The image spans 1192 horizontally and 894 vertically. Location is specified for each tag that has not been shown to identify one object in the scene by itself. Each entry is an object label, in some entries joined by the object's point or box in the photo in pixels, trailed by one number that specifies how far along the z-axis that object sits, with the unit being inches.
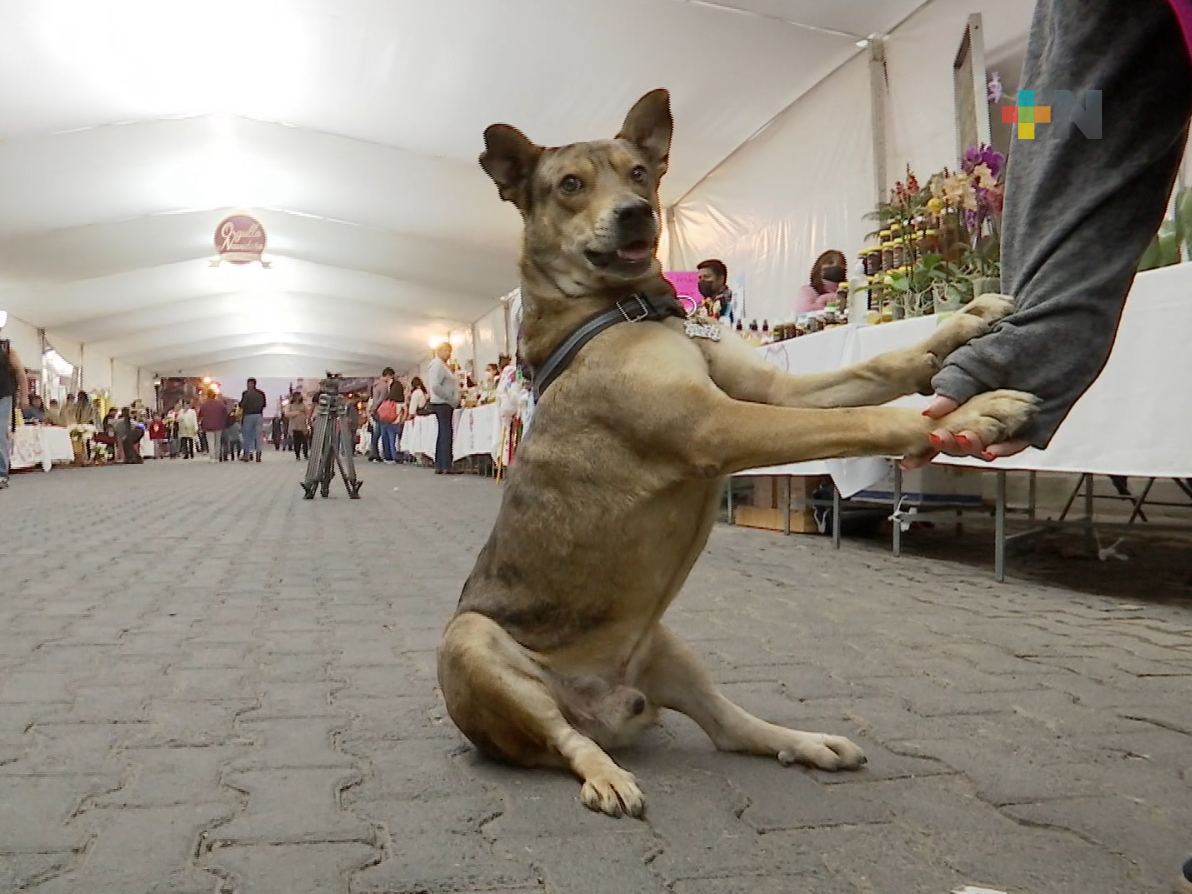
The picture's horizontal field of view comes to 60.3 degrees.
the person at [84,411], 989.8
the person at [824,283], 318.0
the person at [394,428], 988.6
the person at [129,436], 1131.9
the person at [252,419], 1055.1
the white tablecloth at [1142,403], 155.9
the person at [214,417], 1114.1
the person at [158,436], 1362.0
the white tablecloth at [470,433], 587.8
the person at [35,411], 812.8
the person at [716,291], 321.4
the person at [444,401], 684.1
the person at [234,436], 1213.1
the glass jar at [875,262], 245.7
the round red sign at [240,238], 696.4
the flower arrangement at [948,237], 201.2
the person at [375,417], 981.7
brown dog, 85.9
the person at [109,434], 1079.5
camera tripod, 443.5
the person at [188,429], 1382.9
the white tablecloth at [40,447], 740.0
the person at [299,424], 1045.2
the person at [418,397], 878.3
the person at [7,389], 509.7
